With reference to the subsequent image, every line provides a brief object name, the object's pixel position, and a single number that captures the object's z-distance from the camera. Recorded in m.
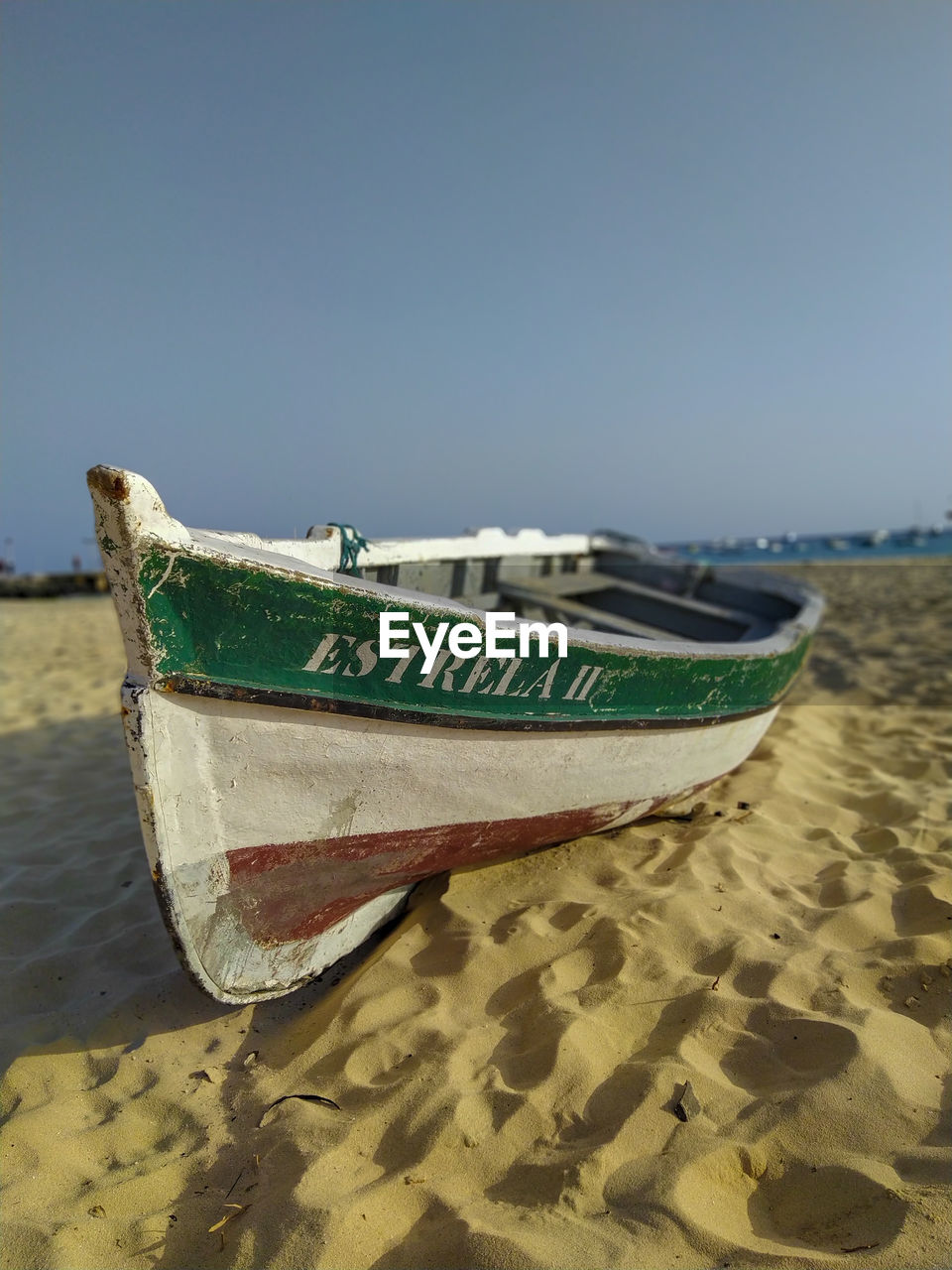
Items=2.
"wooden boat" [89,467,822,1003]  1.74
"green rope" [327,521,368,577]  2.88
